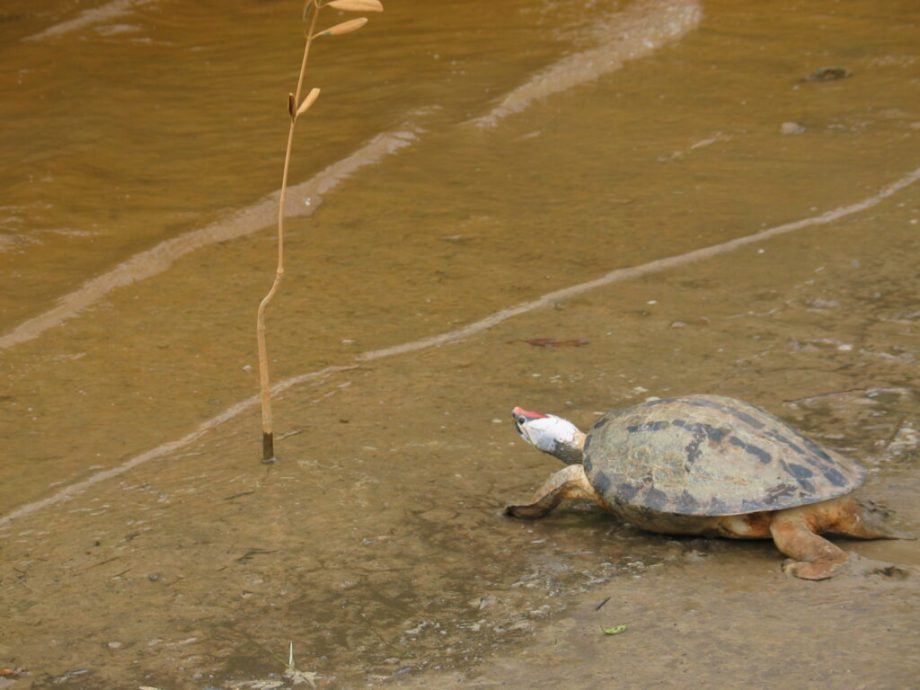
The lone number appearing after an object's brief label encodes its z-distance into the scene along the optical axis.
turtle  7.62
